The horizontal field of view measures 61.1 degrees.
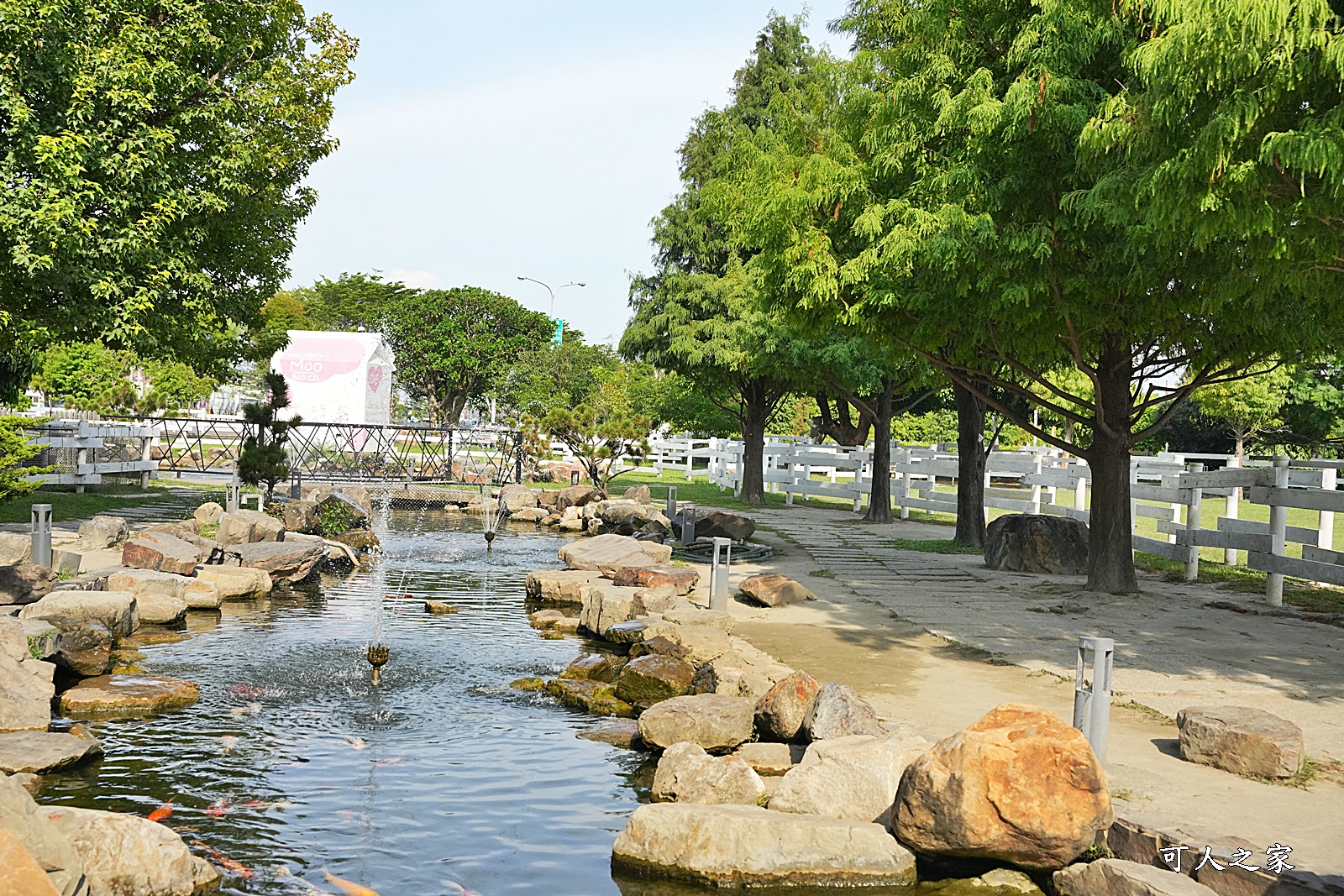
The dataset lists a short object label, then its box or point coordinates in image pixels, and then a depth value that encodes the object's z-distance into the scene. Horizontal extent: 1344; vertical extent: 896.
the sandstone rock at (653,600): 12.30
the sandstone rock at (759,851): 5.83
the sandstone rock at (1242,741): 6.64
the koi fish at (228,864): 5.69
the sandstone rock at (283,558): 15.29
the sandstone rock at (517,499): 28.03
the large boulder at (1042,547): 16.42
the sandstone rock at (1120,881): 5.06
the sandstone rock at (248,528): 16.84
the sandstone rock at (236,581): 14.01
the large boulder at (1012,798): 5.62
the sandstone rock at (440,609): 13.45
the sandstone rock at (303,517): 19.83
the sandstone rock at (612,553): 16.11
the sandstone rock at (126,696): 8.48
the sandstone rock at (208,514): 18.30
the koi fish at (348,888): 5.53
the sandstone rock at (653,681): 9.21
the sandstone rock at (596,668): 9.95
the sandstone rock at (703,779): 6.69
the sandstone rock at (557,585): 14.56
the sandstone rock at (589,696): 9.11
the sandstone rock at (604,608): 12.09
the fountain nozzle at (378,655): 10.00
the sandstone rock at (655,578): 14.16
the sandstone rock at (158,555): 13.91
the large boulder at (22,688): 7.69
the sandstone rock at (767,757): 7.40
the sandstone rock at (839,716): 7.54
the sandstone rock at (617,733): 8.22
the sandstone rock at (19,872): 4.13
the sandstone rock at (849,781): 6.39
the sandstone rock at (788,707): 7.93
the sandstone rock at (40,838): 4.73
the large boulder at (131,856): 5.34
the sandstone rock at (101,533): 15.88
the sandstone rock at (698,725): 7.78
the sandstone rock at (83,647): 9.27
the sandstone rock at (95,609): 10.22
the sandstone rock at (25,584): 11.02
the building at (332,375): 50.19
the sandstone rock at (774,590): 13.33
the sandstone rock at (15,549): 12.62
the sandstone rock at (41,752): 6.91
